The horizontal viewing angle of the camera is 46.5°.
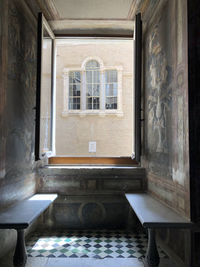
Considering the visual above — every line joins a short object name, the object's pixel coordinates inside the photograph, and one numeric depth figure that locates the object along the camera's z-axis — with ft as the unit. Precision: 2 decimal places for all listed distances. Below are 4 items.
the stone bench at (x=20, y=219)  8.02
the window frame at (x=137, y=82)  13.32
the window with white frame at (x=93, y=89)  42.37
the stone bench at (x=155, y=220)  8.00
